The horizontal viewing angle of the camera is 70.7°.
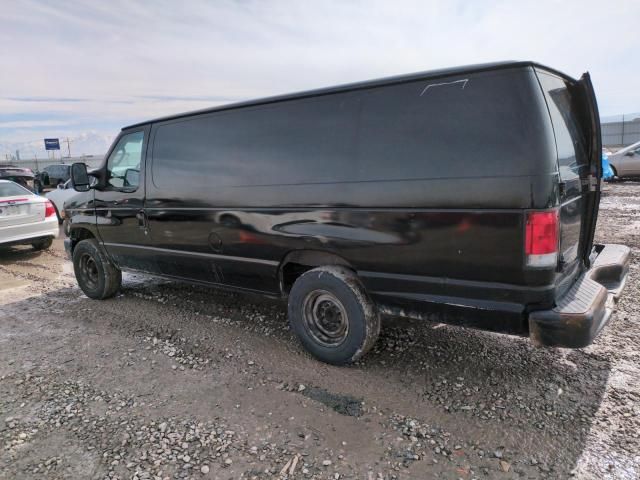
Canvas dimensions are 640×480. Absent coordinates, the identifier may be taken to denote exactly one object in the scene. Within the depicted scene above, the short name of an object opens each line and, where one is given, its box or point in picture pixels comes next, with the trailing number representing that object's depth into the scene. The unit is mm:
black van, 2668
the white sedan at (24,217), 7980
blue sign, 72725
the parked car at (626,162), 14845
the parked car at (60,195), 12414
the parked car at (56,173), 25925
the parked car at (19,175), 17031
